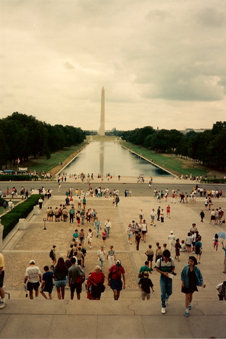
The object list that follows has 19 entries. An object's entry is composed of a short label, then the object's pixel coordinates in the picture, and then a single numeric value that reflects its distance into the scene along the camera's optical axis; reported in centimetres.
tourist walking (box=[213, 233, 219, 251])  2001
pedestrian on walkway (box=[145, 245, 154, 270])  1560
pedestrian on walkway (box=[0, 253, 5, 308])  832
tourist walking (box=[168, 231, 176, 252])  1914
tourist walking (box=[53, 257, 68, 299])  1030
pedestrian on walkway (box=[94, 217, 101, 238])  2297
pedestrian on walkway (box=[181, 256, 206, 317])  858
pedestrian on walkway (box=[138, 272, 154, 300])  981
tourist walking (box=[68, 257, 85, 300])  988
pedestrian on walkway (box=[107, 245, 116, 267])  1461
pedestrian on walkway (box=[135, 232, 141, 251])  1995
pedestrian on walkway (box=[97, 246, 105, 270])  1534
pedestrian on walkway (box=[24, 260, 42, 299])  1027
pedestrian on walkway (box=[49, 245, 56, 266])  1555
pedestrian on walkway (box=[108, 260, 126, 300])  990
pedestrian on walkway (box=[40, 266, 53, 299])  1051
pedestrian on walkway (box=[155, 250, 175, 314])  898
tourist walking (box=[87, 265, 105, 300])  926
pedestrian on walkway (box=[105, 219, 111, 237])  2241
